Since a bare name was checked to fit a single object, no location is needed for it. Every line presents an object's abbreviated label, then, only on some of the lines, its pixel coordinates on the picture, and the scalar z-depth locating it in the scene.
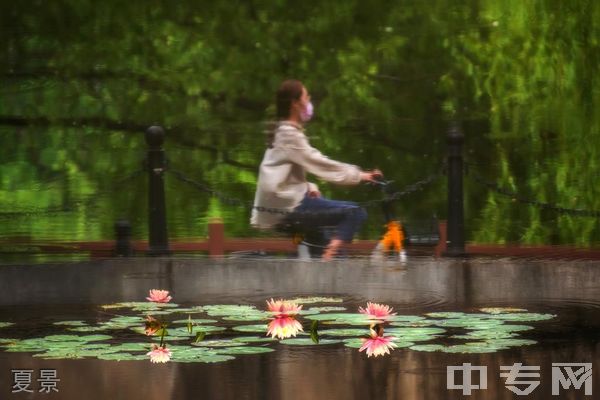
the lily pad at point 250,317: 19.53
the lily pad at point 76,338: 17.61
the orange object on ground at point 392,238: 25.62
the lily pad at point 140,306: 21.19
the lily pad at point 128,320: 19.27
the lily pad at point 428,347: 16.55
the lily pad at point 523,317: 19.31
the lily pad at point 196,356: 15.87
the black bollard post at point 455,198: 24.64
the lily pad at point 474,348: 16.40
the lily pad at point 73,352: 16.27
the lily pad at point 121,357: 16.05
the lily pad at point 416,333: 17.48
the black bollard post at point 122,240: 26.36
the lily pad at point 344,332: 17.92
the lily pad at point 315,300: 21.75
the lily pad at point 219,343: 16.95
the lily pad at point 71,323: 19.41
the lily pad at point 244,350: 16.48
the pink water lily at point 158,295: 15.67
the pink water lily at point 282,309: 14.41
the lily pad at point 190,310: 20.58
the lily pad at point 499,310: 20.31
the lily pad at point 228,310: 20.17
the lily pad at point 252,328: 18.39
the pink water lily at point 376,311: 14.17
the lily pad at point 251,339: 17.39
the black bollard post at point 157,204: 25.47
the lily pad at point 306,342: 17.33
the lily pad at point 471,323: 18.52
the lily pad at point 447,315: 19.62
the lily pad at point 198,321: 19.09
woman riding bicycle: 24.27
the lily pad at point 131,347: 16.70
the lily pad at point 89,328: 18.67
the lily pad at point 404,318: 19.01
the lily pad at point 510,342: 16.86
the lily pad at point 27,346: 16.95
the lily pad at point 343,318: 19.06
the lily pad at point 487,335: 17.53
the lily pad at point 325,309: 20.53
